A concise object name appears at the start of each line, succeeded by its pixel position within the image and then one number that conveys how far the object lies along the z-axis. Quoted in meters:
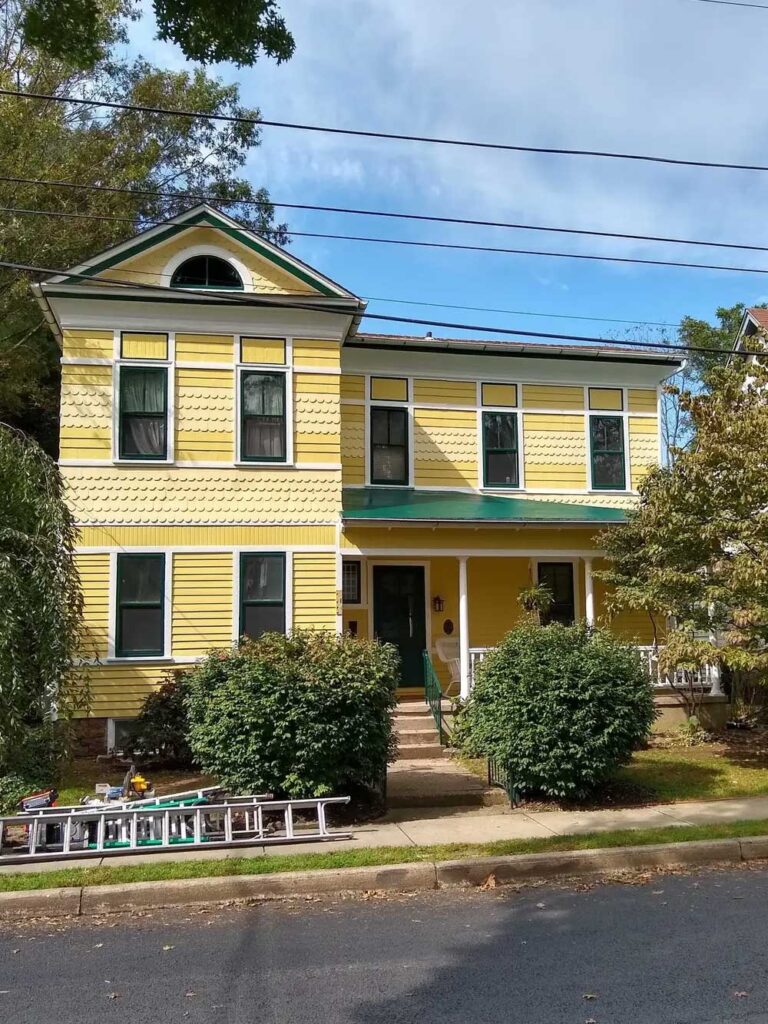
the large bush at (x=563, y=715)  8.87
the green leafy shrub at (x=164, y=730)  11.45
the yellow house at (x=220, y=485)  13.46
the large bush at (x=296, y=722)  8.13
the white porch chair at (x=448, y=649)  15.23
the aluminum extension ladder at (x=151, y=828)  7.43
